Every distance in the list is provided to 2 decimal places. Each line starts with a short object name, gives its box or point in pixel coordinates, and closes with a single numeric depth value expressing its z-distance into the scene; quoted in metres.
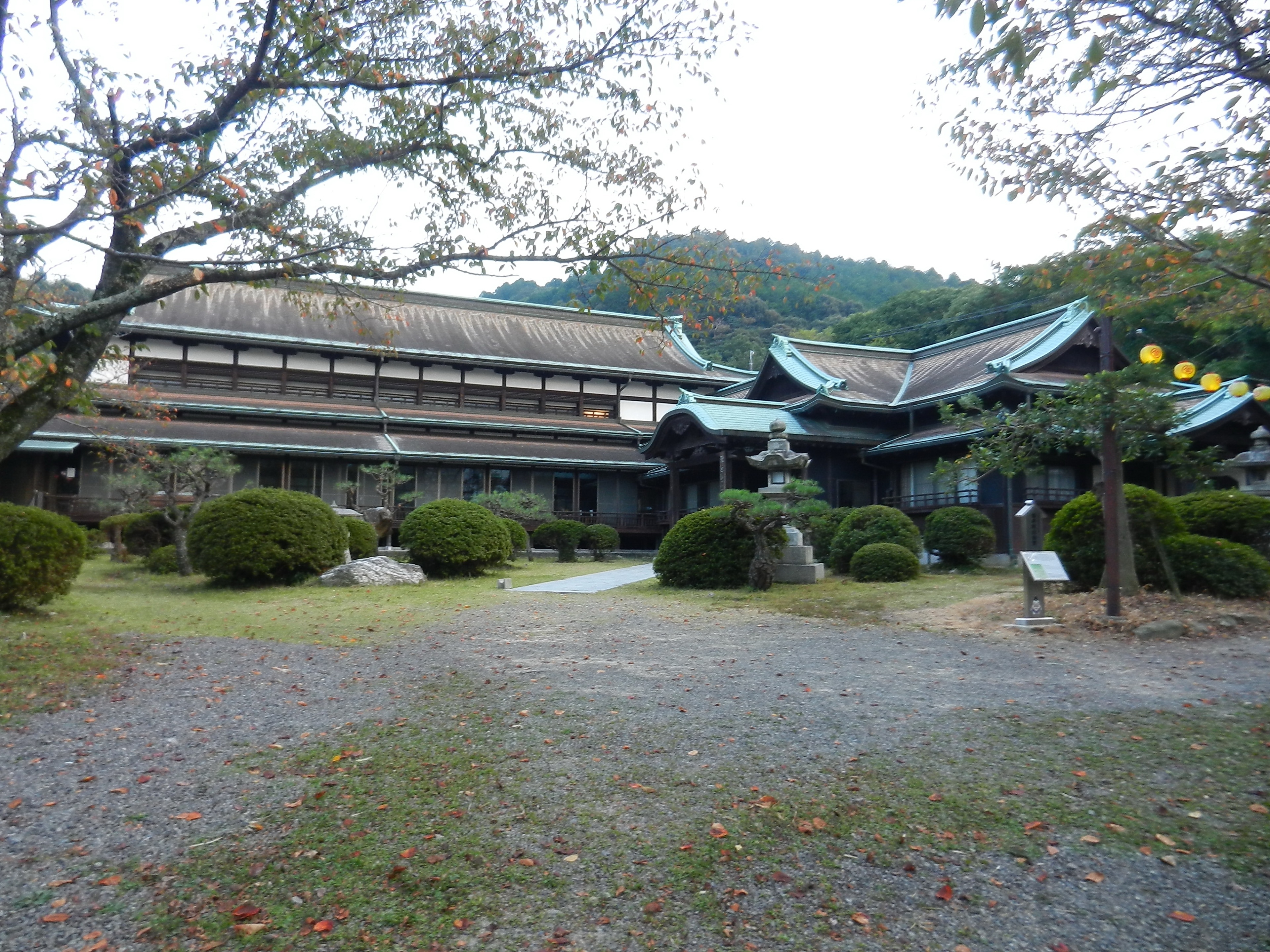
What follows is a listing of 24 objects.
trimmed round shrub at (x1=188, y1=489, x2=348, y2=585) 14.27
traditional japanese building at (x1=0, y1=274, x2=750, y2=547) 25.28
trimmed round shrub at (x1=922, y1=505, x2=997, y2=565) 16.70
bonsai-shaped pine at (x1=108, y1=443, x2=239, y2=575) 16.64
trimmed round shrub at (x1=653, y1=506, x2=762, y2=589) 14.71
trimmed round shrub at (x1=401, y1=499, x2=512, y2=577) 16.77
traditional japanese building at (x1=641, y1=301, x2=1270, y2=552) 19.44
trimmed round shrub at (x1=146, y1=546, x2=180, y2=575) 17.28
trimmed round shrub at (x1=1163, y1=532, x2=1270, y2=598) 10.25
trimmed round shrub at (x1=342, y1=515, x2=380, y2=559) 18.00
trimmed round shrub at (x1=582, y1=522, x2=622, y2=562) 25.27
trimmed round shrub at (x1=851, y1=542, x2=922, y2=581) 14.71
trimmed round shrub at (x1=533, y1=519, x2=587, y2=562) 24.00
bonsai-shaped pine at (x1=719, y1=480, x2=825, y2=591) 14.01
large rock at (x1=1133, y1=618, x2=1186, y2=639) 8.84
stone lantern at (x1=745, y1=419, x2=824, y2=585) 15.12
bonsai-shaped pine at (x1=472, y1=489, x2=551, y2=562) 23.44
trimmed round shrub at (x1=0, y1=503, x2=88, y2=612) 9.57
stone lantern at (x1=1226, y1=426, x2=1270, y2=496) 12.87
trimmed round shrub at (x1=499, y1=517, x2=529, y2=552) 21.73
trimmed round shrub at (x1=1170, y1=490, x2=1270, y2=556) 11.18
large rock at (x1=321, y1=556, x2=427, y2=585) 15.04
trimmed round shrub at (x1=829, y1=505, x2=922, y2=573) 15.94
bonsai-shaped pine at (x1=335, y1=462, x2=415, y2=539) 23.81
